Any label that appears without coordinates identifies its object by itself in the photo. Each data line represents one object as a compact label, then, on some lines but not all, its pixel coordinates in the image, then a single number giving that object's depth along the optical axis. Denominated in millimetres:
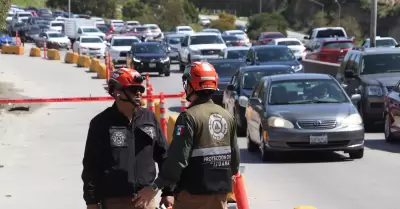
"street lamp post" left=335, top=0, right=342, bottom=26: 90388
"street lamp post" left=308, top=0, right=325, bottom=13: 100381
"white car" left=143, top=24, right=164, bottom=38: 75538
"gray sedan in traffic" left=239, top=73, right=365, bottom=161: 15445
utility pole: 36753
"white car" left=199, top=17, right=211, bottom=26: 105844
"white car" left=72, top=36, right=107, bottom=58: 58750
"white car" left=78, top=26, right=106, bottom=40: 69844
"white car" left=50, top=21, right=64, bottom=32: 83938
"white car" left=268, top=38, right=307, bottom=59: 51875
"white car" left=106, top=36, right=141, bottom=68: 49906
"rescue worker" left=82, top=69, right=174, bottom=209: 6551
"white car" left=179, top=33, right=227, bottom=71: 46500
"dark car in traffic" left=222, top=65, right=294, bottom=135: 20922
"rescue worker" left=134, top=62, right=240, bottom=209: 6238
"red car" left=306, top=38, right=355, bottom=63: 41988
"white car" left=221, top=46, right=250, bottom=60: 36500
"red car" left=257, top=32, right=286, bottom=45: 61181
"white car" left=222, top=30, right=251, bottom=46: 64150
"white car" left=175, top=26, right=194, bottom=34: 78481
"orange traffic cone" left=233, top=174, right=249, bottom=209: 8945
